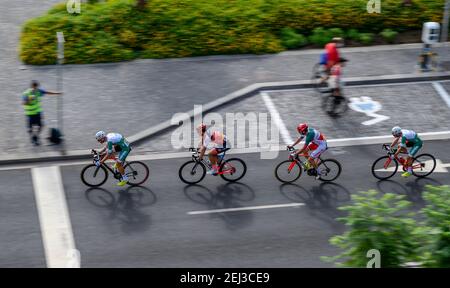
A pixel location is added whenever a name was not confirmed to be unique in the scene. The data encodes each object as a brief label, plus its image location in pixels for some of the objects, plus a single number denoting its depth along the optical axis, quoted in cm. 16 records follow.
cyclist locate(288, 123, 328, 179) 1978
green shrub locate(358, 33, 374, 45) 2712
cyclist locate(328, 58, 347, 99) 2303
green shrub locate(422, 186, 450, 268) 1279
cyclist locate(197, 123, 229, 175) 1967
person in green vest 2109
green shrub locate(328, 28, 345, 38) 2722
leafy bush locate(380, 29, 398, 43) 2725
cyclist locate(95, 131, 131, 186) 1930
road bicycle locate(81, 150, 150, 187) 1989
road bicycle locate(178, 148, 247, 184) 2008
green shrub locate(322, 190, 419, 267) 1310
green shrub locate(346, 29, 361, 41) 2722
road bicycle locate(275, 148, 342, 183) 2028
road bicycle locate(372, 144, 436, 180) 2050
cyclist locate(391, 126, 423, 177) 2000
